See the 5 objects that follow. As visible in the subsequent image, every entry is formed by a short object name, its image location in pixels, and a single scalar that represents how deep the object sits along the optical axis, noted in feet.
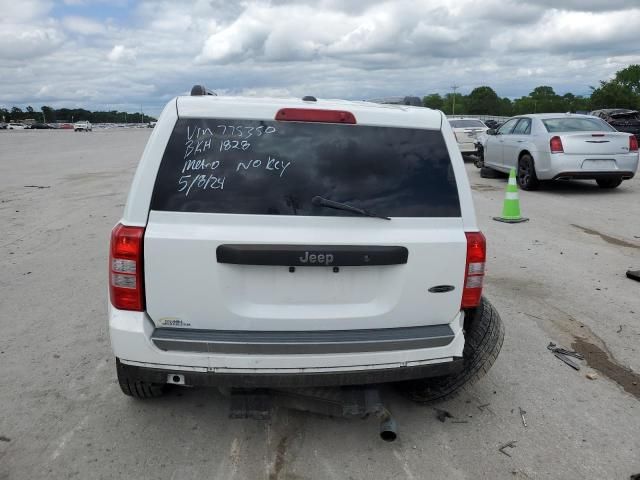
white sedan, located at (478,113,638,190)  39.06
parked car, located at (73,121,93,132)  285.76
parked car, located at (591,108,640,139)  87.76
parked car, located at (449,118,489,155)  67.31
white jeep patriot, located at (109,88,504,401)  9.43
